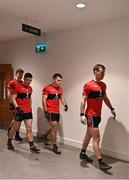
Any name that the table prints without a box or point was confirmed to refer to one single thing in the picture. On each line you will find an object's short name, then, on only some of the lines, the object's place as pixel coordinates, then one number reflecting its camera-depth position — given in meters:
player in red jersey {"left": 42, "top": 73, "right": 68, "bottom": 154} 4.47
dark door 6.45
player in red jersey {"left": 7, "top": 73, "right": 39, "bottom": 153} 4.38
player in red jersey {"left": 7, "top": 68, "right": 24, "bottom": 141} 4.51
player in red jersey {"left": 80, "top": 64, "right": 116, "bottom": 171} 3.67
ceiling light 3.44
